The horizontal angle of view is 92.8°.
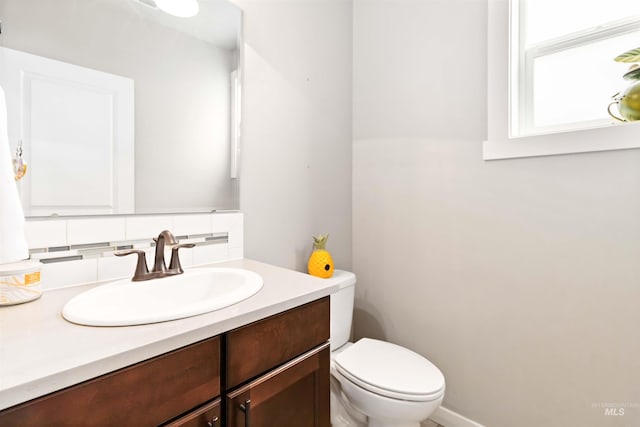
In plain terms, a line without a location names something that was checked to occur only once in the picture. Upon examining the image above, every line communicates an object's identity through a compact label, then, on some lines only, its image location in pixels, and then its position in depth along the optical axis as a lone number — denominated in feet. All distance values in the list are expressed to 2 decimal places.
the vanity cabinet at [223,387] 1.57
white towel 1.96
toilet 3.59
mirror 2.82
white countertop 1.44
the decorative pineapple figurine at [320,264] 4.86
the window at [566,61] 3.98
